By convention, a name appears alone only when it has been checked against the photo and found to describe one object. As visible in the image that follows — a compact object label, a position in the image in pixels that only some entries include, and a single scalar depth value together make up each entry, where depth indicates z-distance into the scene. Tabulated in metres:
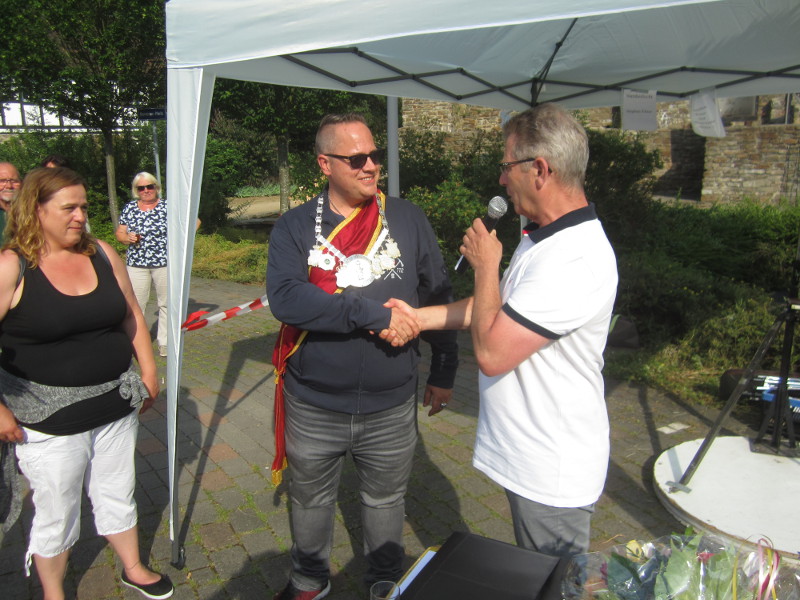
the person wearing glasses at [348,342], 2.39
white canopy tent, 1.99
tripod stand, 3.53
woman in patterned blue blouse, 6.25
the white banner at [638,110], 4.95
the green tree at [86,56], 11.73
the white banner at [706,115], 4.92
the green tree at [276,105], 13.04
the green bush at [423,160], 11.82
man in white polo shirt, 1.74
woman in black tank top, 2.42
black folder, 1.37
